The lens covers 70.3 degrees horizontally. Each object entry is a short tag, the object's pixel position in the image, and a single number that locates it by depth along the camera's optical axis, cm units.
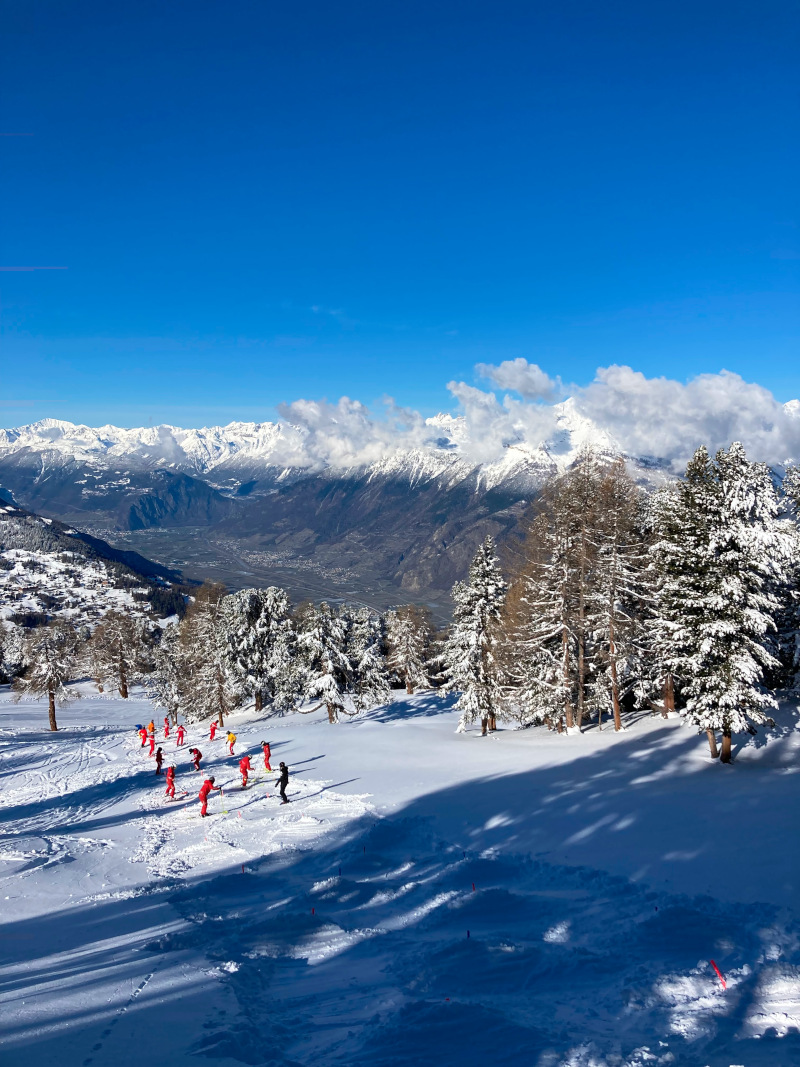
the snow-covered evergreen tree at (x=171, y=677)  4938
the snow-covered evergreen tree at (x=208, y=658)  4369
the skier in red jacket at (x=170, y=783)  2168
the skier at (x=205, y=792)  1970
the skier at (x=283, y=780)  2023
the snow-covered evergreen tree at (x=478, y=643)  3212
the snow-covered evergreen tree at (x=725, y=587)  1930
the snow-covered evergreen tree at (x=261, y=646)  4562
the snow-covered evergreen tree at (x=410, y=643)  5541
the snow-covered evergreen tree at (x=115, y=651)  6488
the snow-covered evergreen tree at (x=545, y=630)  2789
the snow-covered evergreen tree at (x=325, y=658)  4081
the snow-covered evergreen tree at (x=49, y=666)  4497
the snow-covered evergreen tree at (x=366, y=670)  4647
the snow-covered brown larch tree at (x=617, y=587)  2661
